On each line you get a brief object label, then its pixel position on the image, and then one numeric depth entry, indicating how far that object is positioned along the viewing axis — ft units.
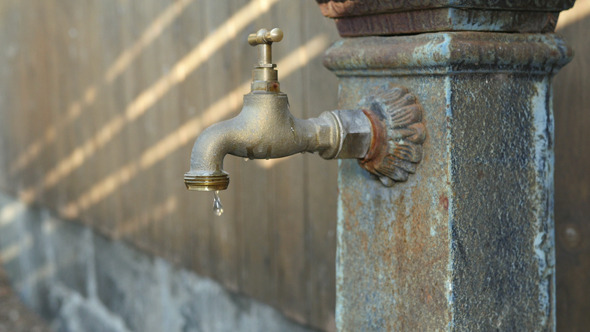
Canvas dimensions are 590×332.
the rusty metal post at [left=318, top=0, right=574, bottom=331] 3.15
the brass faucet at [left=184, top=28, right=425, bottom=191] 3.14
